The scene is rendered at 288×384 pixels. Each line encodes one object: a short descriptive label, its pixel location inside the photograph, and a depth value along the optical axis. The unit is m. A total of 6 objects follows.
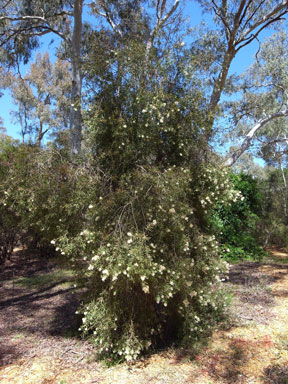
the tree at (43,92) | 21.83
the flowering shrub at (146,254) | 3.58
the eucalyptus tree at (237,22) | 7.06
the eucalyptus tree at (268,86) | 9.45
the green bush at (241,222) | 8.41
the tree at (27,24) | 8.48
